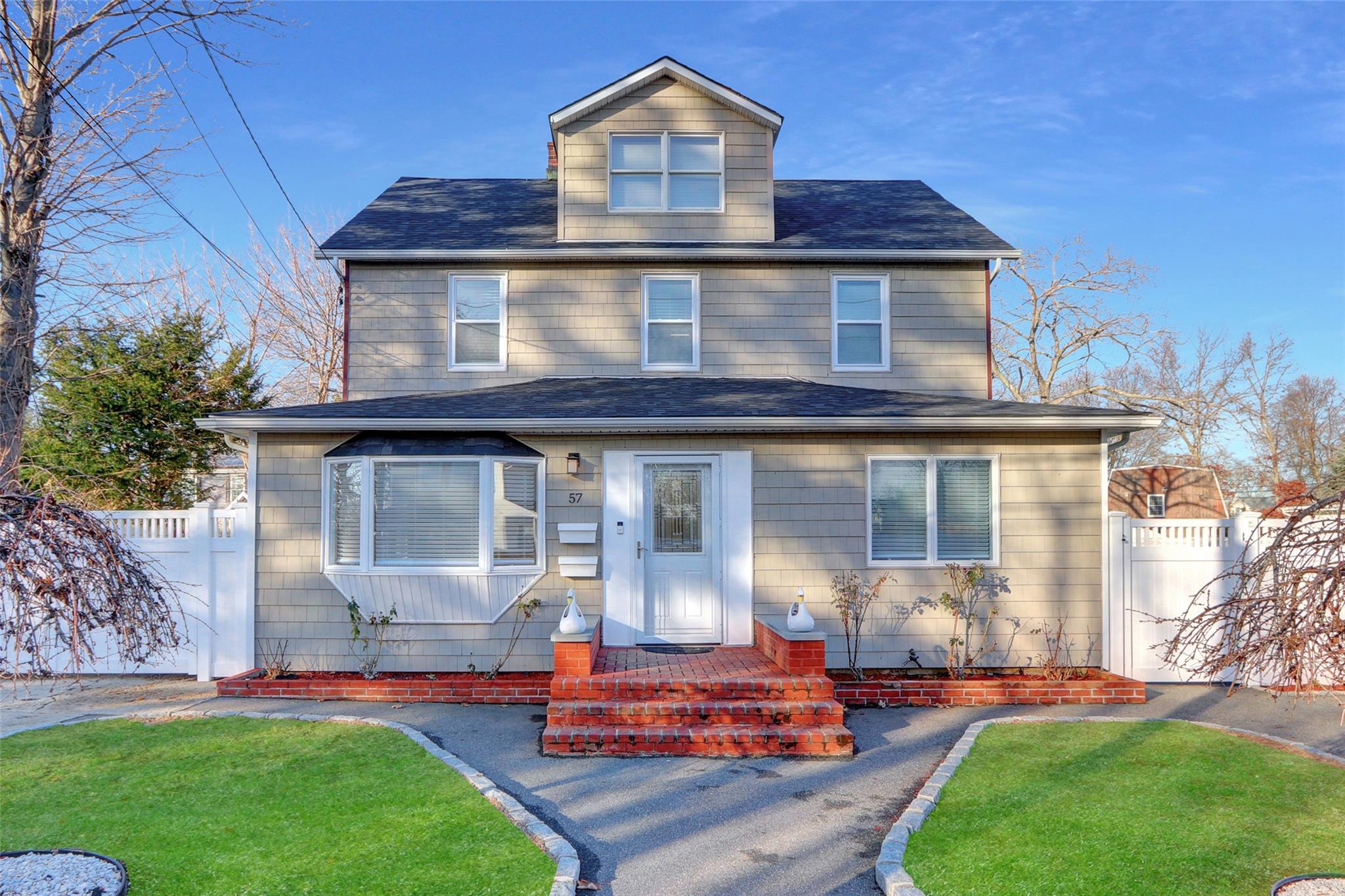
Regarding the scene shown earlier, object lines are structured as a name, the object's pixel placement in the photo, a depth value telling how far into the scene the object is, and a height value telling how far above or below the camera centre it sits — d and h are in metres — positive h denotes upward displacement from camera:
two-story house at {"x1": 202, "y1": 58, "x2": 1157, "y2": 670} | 9.01 -0.30
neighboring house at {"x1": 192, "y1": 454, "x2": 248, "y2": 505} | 14.17 +0.03
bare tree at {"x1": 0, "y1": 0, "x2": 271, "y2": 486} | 10.12 +4.12
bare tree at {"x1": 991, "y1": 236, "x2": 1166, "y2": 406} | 25.45 +5.01
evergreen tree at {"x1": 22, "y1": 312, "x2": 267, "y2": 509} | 12.43 +1.12
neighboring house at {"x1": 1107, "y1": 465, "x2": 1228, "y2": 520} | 21.11 -0.24
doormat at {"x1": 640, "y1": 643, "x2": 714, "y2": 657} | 8.92 -1.85
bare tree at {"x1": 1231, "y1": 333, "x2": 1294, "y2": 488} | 31.20 +3.87
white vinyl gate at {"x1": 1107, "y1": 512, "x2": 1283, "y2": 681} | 9.23 -0.99
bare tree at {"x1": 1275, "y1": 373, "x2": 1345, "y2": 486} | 30.67 +2.33
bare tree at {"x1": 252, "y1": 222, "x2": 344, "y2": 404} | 23.92 +4.85
